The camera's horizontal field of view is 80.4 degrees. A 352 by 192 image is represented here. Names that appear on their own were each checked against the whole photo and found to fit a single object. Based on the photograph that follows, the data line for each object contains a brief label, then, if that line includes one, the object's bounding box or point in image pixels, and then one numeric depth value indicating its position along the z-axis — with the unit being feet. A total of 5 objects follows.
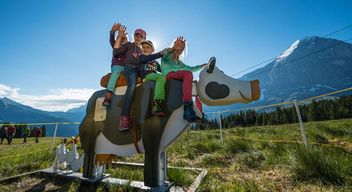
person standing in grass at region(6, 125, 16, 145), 55.11
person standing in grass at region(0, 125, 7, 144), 58.28
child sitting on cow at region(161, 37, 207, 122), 7.32
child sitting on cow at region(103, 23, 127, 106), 9.06
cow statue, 7.63
